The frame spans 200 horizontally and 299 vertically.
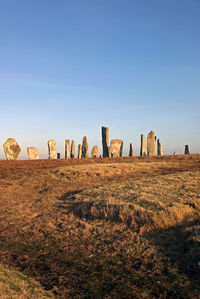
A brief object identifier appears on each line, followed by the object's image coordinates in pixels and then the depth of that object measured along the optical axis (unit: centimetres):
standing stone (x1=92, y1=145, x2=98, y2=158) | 3012
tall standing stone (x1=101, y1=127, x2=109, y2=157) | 2778
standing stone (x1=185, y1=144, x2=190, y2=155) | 3472
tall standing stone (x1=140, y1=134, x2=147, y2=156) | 3020
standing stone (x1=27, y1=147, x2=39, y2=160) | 2808
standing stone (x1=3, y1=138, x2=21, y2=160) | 2623
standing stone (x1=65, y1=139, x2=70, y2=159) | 3422
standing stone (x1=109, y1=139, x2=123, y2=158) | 2807
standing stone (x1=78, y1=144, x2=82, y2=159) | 3423
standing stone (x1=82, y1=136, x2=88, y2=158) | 3025
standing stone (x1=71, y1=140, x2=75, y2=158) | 3409
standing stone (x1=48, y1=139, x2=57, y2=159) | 3020
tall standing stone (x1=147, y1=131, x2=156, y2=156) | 3036
